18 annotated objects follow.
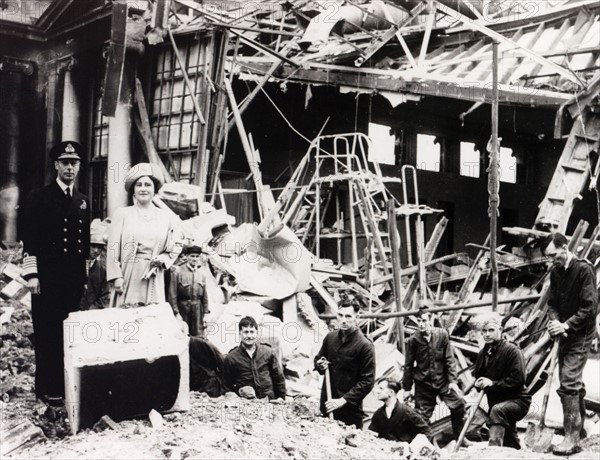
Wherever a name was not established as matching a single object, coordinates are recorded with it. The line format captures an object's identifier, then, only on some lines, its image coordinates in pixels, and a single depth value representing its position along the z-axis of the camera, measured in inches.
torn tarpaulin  361.1
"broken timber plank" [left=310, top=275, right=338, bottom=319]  382.0
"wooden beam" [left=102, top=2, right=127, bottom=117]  337.4
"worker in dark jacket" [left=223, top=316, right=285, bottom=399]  268.2
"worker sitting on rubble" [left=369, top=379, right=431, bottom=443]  266.1
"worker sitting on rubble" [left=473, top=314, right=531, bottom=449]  261.3
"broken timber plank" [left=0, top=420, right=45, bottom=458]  209.5
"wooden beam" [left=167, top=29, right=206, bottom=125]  395.2
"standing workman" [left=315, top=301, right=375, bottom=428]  257.8
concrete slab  222.5
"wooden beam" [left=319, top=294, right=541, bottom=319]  321.7
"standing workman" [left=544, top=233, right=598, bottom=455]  259.0
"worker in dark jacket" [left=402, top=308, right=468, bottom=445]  287.9
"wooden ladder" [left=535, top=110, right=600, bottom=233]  414.3
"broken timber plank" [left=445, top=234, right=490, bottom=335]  422.3
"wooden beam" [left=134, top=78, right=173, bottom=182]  392.5
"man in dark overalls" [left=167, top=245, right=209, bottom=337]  301.6
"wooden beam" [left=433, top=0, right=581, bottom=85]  409.7
